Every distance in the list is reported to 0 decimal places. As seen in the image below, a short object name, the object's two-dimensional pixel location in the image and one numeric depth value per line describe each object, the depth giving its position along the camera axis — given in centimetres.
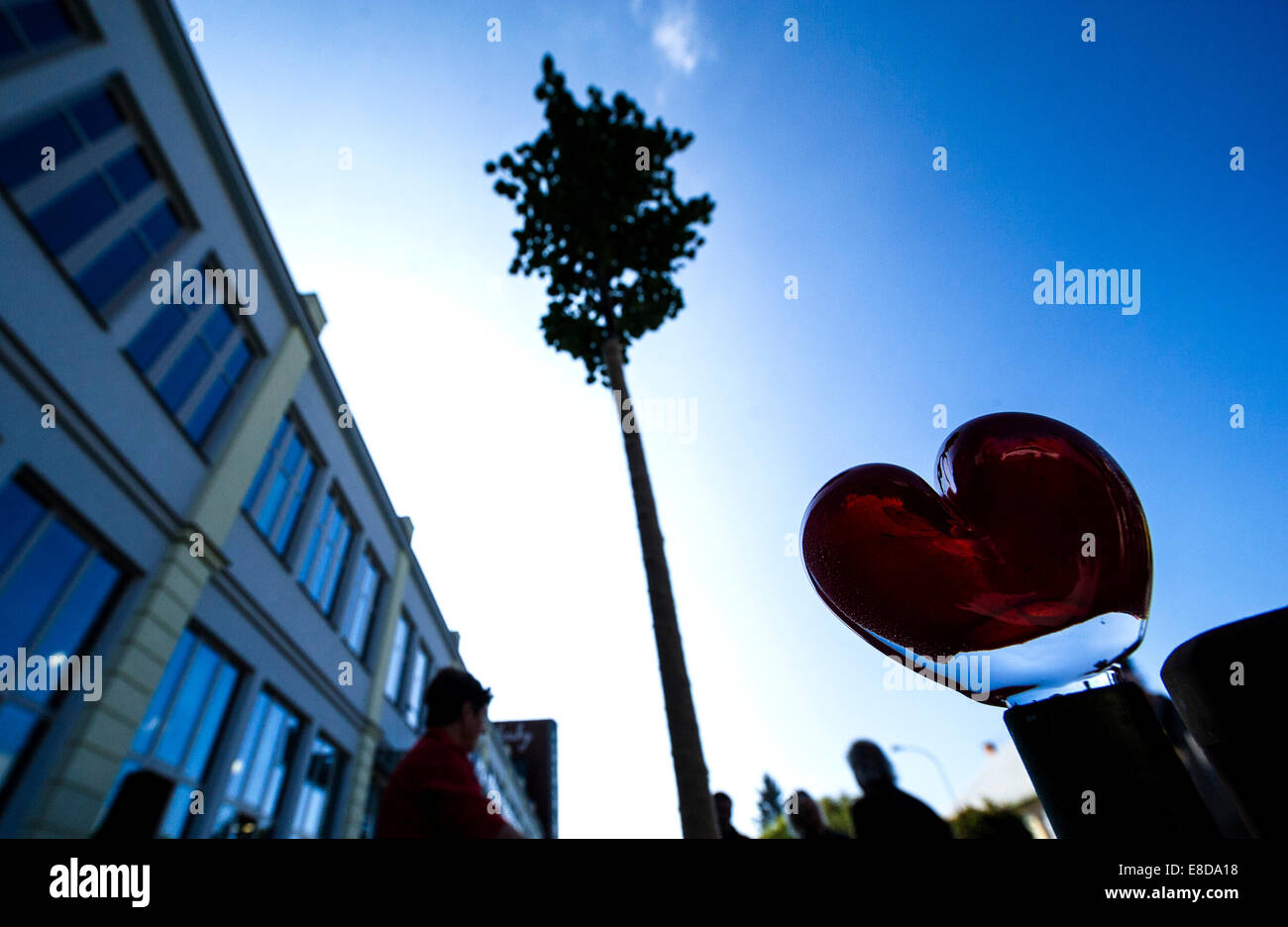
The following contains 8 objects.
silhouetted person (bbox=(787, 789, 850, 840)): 313
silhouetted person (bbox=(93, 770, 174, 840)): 275
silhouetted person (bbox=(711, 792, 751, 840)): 427
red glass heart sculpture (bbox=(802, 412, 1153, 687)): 75
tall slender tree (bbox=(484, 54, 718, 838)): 691
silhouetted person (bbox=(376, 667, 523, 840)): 187
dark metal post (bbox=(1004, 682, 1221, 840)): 59
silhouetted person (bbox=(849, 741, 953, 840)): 279
